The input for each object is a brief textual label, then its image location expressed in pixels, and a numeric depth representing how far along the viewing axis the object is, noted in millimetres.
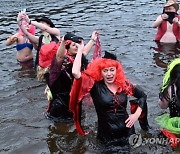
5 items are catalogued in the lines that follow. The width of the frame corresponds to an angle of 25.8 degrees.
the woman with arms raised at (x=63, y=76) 6910
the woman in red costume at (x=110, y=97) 6205
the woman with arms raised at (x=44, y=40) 7594
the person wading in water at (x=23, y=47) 10875
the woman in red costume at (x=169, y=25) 11782
